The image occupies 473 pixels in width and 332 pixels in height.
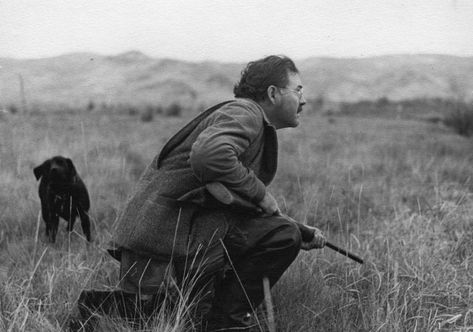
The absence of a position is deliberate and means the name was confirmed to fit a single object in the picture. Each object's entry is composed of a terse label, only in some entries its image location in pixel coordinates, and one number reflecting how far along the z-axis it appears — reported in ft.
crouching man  7.13
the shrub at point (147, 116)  46.60
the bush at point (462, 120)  36.14
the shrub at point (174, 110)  52.39
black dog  12.74
